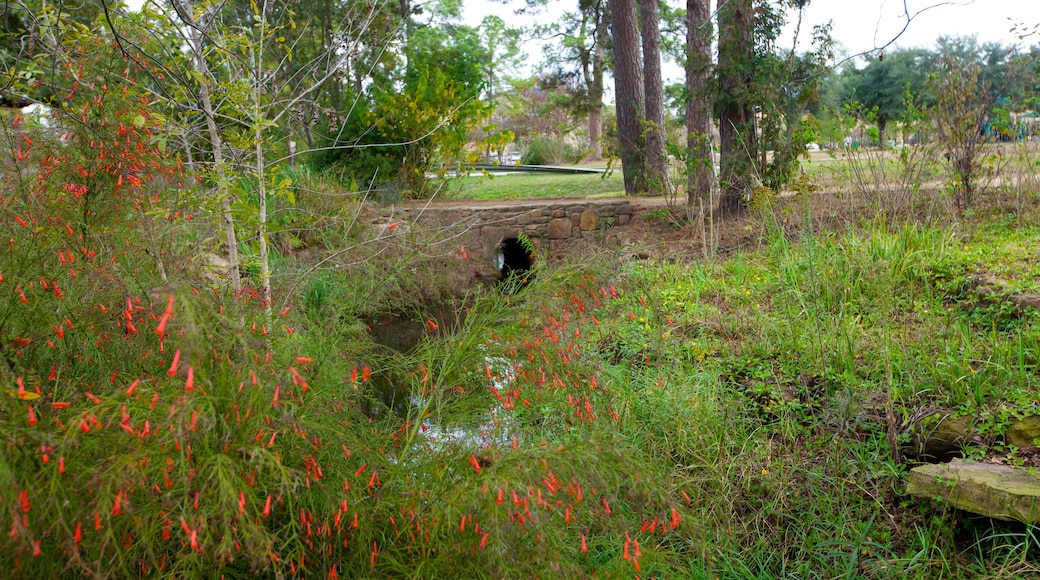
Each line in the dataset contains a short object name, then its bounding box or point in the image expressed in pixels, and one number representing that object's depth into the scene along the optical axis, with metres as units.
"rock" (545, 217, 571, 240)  10.48
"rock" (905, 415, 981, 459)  3.27
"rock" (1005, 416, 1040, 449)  3.09
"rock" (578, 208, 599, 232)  10.30
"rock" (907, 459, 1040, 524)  2.73
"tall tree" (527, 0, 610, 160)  15.91
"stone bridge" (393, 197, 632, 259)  10.10
